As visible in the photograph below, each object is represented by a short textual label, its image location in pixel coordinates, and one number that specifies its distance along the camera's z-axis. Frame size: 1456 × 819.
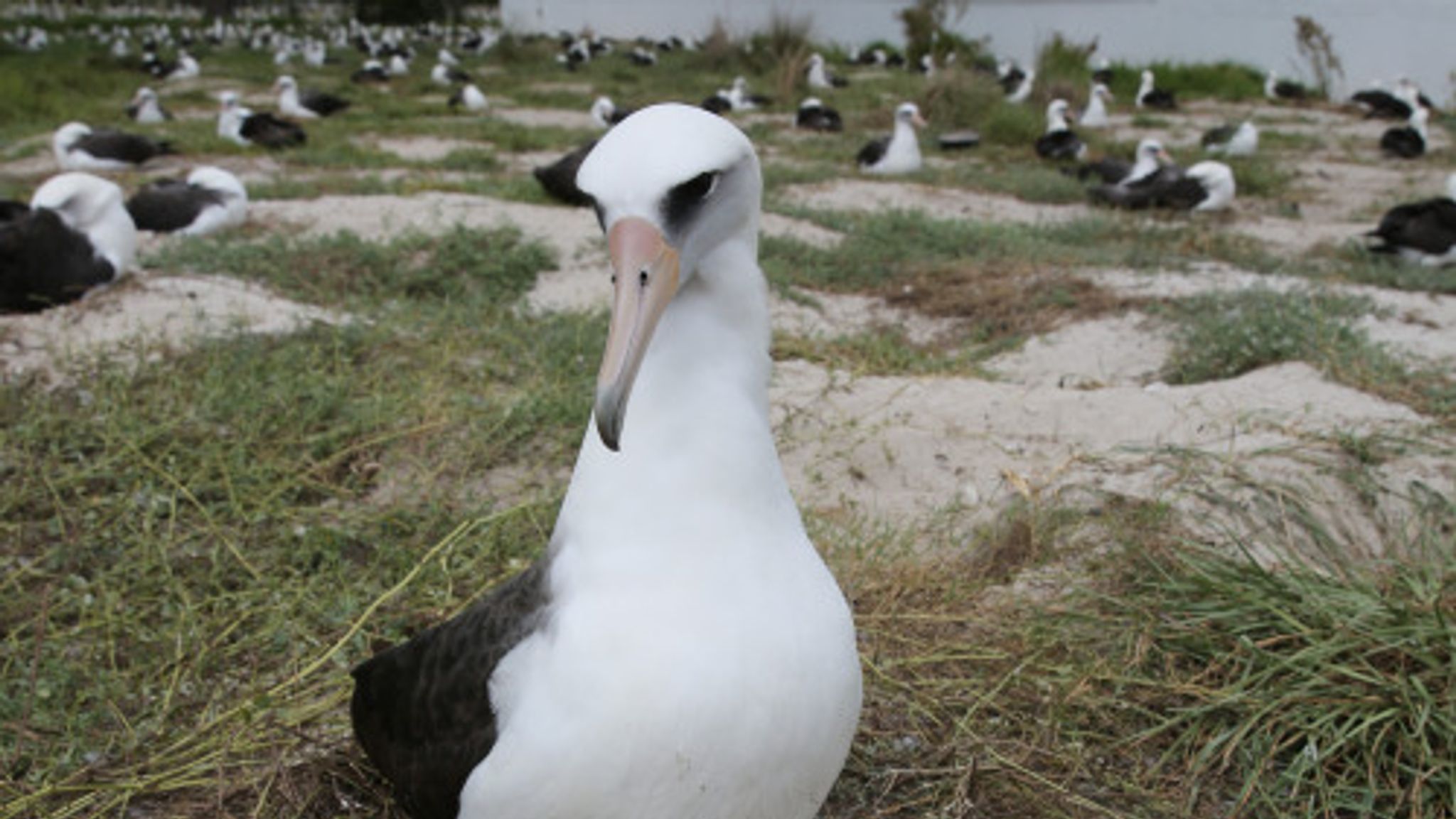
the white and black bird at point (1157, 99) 18.62
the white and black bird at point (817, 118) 14.77
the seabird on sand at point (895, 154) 11.26
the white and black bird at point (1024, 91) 17.16
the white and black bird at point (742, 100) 16.88
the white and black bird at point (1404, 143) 13.47
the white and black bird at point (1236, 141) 12.95
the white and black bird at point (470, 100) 15.93
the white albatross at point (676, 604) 1.55
